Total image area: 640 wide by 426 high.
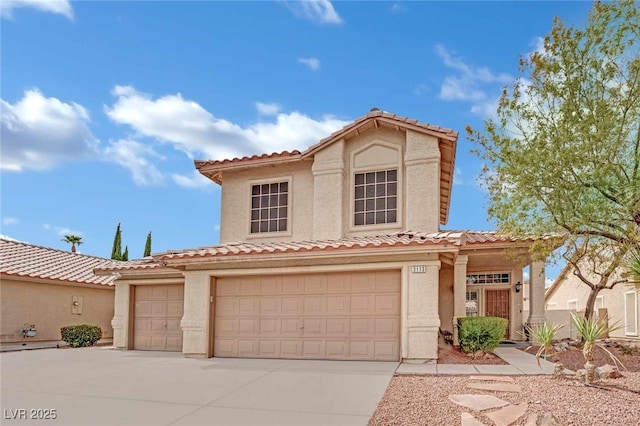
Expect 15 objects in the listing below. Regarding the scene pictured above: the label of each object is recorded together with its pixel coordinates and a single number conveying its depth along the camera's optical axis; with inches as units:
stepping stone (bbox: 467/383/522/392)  350.3
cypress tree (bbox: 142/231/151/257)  1453.0
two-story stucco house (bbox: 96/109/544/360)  515.5
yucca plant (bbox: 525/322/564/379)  387.5
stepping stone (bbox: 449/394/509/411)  304.5
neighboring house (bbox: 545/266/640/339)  975.6
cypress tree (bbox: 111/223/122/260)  1454.2
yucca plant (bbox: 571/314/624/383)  356.5
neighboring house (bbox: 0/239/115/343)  776.9
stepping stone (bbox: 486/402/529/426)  273.4
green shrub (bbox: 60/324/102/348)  753.0
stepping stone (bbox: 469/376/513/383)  387.2
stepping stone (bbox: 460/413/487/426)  268.0
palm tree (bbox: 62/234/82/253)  1486.2
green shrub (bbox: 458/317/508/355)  526.3
